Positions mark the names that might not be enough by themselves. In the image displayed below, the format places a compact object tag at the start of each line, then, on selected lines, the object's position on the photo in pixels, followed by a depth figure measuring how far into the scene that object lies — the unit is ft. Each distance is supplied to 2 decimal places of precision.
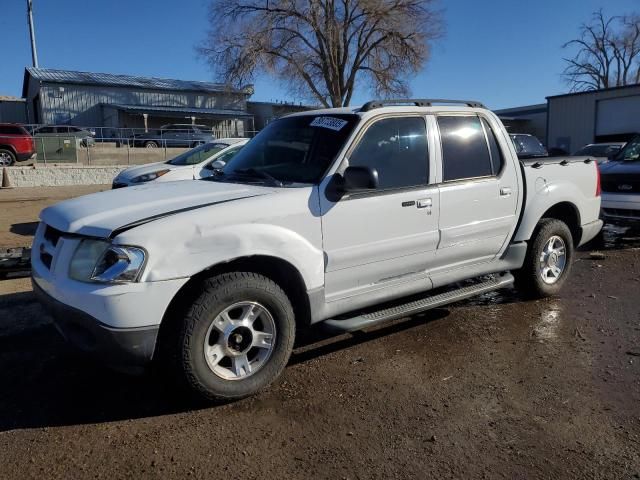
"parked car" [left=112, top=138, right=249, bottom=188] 33.91
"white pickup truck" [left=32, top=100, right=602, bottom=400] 10.16
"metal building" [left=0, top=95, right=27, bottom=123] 148.15
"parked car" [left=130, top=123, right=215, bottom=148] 101.30
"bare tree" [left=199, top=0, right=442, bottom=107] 117.80
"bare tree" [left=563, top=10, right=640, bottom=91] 219.82
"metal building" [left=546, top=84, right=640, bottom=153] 98.22
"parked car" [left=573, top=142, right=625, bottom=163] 56.49
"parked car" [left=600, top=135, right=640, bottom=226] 28.22
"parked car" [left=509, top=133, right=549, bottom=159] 39.88
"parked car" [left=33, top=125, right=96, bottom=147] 84.59
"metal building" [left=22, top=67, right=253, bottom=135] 139.54
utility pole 126.72
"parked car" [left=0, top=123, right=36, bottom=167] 70.59
